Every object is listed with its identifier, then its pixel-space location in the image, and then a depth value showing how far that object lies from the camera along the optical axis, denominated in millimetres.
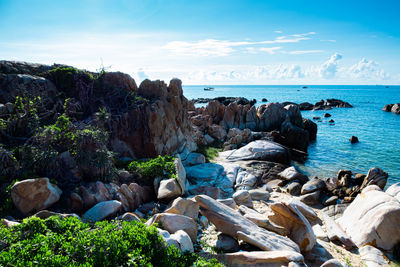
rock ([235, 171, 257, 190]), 16438
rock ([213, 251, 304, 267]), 7184
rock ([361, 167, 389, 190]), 16903
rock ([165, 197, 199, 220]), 9600
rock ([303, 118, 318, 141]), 38469
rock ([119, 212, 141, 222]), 8992
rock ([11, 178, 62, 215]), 9250
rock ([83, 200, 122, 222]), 9456
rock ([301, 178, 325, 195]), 16522
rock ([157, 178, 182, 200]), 11930
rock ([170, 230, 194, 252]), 7477
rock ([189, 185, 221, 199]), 13947
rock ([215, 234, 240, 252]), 8336
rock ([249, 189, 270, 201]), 14898
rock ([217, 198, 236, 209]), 11602
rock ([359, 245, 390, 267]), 9383
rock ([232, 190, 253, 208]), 13408
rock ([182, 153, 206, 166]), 19078
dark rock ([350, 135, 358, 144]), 35584
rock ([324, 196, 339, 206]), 15453
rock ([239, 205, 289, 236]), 9477
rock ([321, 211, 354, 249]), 10445
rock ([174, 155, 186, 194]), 13025
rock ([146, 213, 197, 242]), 8400
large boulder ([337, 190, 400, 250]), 10422
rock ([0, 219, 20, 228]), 7441
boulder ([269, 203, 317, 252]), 9219
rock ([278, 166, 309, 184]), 18469
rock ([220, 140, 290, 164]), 21891
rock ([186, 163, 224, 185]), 16453
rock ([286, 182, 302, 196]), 16920
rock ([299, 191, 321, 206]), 15680
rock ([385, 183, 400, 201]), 13218
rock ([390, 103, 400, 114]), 70138
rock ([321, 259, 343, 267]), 8053
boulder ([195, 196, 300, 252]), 8125
